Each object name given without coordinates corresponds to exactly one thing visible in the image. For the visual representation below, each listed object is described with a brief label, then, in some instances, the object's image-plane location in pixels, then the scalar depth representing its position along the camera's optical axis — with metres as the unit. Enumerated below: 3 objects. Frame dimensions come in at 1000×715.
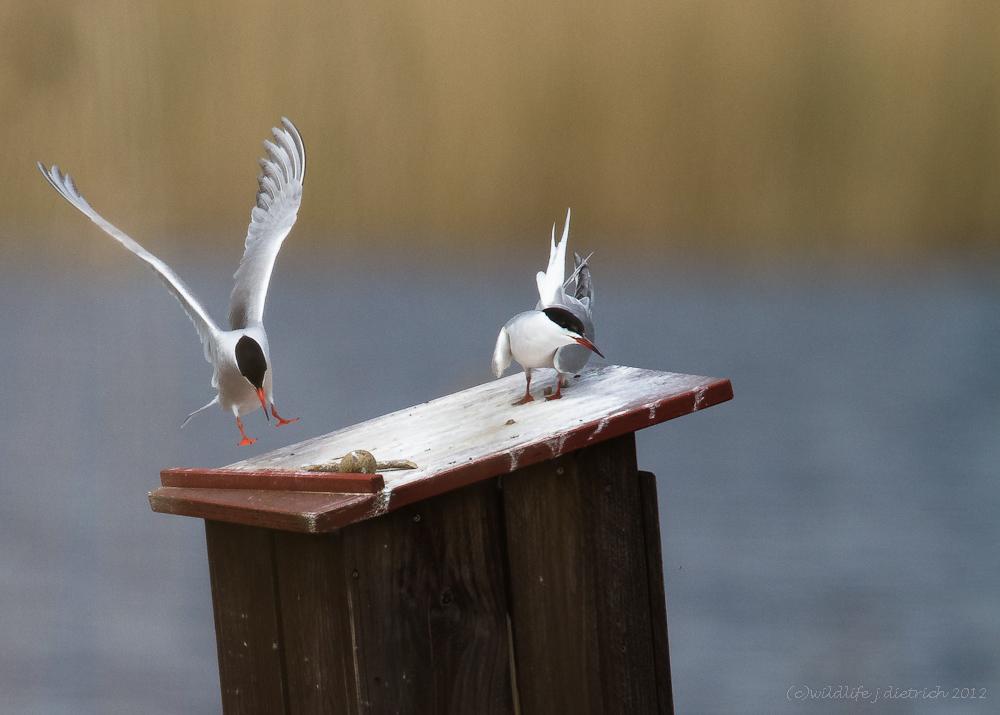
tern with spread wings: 23.69
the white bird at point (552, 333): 23.74
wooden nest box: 23.50
